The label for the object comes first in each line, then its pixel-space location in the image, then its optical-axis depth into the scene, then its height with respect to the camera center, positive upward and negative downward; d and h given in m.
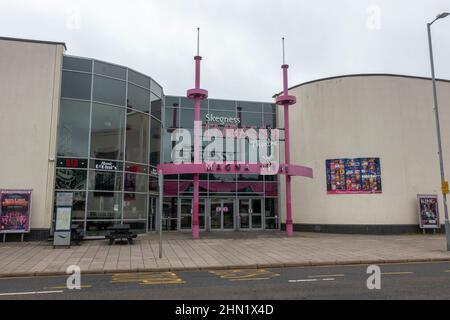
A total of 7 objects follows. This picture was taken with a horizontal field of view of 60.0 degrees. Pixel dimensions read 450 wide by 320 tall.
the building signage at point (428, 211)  24.12 -0.09
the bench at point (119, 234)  18.30 -1.07
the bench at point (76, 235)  17.92 -1.09
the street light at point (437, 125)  16.67 +3.83
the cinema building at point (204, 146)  19.77 +3.69
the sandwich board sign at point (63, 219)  17.17 -0.35
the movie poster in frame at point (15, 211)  18.33 +0.02
